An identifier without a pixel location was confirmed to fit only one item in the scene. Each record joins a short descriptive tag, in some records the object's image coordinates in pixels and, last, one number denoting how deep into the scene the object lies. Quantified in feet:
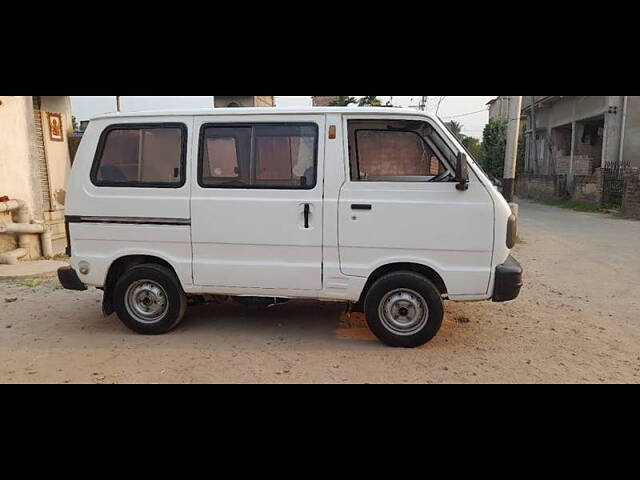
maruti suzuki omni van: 13.35
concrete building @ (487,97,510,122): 117.68
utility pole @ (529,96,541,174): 86.38
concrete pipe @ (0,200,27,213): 24.46
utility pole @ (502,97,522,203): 31.78
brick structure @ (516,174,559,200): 75.40
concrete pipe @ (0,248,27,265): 24.49
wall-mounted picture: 31.68
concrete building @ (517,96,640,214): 57.52
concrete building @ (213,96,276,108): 49.13
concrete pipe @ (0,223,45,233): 24.70
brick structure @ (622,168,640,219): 46.22
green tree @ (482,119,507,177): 90.42
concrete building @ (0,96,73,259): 25.70
